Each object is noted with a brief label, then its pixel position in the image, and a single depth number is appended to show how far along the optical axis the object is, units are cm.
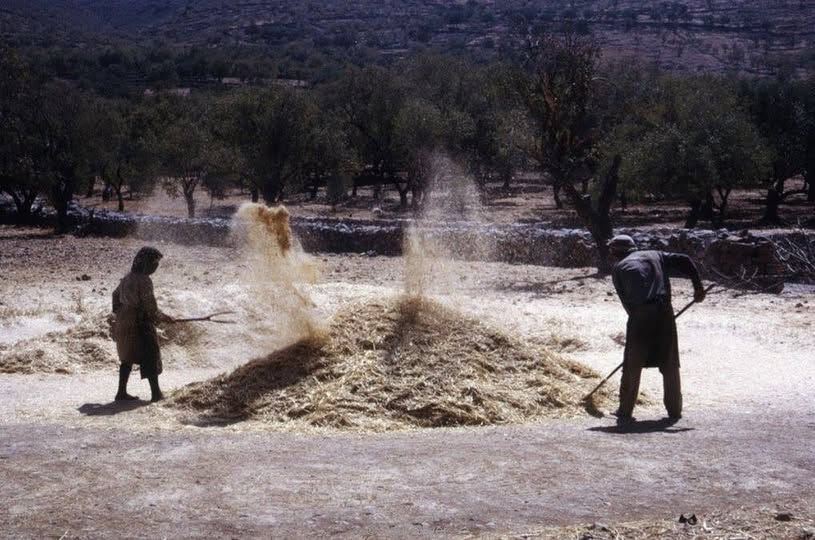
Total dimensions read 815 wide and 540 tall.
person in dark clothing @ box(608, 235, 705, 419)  736
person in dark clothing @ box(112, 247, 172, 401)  859
